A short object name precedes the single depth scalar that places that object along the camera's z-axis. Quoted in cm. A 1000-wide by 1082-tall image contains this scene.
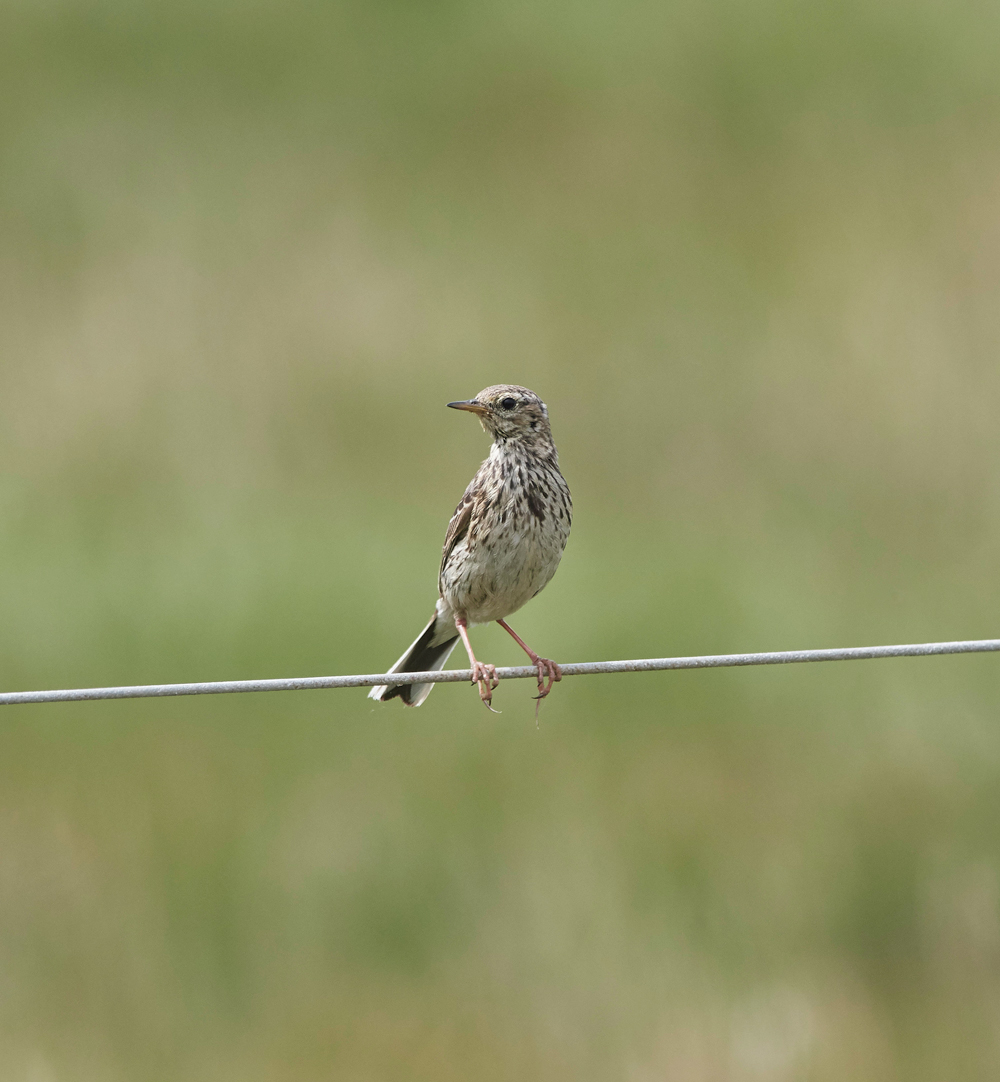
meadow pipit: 1290
